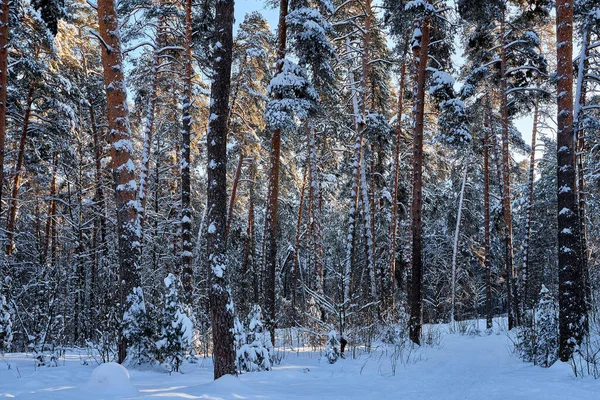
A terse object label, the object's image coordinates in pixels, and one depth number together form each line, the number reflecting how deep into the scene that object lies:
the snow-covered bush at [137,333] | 6.54
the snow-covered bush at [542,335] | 7.43
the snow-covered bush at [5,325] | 7.56
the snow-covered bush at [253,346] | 6.61
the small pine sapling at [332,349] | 7.89
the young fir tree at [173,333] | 6.41
